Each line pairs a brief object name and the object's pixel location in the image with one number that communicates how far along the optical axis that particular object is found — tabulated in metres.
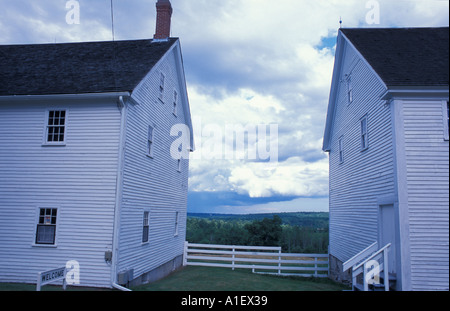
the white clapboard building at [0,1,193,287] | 11.44
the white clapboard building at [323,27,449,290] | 10.21
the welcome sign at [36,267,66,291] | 9.29
